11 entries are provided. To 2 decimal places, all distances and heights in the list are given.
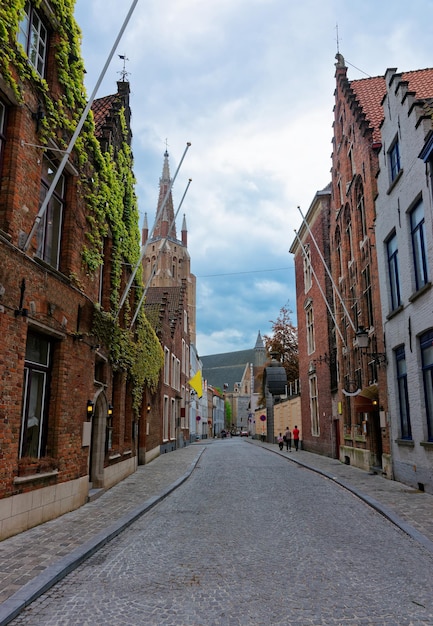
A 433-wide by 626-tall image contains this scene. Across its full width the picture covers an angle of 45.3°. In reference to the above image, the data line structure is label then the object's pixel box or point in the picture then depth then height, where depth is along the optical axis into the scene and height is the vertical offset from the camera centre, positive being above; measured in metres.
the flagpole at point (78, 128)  7.70 +4.83
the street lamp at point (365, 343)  14.88 +2.37
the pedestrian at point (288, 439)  29.85 -0.67
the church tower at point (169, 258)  80.75 +27.49
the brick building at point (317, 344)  24.31 +4.32
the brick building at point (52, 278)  7.47 +2.62
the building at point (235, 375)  121.19 +13.08
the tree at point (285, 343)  45.53 +7.41
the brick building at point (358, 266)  16.36 +5.94
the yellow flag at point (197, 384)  39.91 +3.38
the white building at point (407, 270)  11.78 +3.94
